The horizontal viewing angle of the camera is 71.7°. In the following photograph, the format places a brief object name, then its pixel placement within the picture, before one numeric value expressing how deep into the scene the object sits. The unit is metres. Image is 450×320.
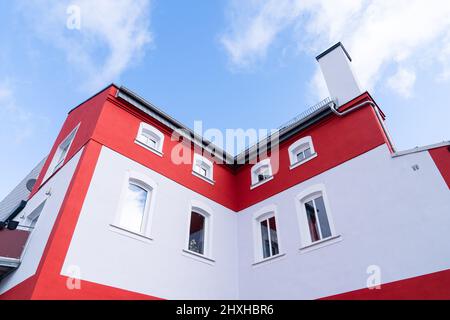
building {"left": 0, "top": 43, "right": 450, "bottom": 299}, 7.46
